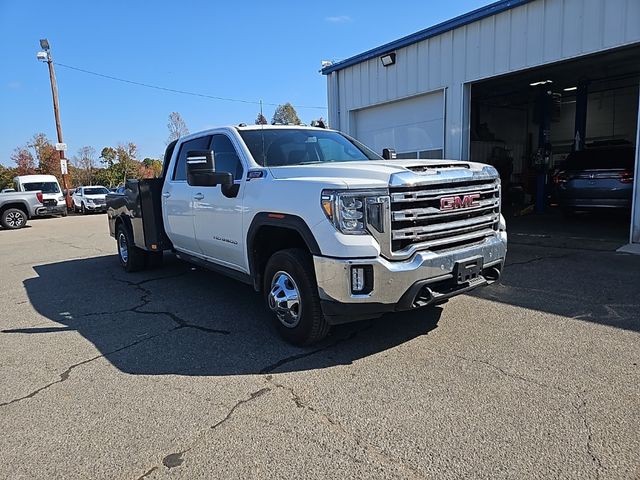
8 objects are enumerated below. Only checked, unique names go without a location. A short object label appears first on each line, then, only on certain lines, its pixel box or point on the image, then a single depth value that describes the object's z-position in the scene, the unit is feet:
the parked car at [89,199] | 82.99
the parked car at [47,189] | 66.02
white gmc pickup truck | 11.28
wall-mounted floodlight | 37.76
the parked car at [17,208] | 58.95
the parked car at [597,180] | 32.91
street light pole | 79.41
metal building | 26.71
